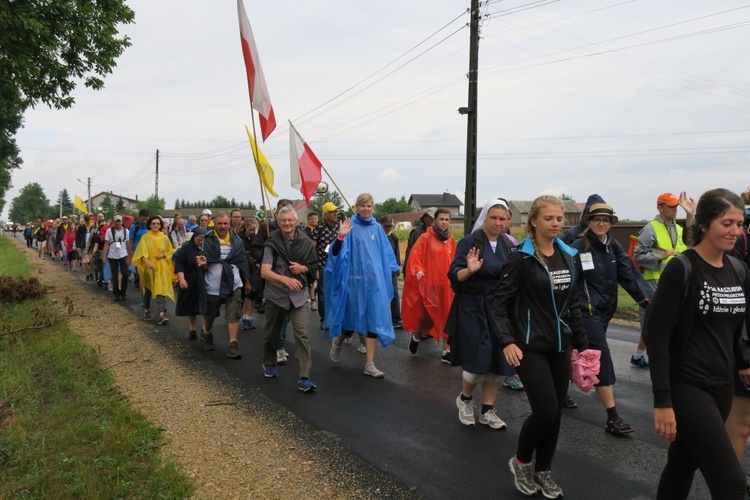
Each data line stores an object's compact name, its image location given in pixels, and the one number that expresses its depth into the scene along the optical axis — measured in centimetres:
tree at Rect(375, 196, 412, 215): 12375
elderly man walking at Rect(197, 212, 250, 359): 738
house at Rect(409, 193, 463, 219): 12325
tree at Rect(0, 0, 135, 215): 924
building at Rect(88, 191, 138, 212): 14312
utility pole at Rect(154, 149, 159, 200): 5644
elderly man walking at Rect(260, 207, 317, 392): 573
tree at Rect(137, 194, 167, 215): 6839
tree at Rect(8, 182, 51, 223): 15662
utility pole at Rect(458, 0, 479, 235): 1511
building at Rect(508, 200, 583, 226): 10120
